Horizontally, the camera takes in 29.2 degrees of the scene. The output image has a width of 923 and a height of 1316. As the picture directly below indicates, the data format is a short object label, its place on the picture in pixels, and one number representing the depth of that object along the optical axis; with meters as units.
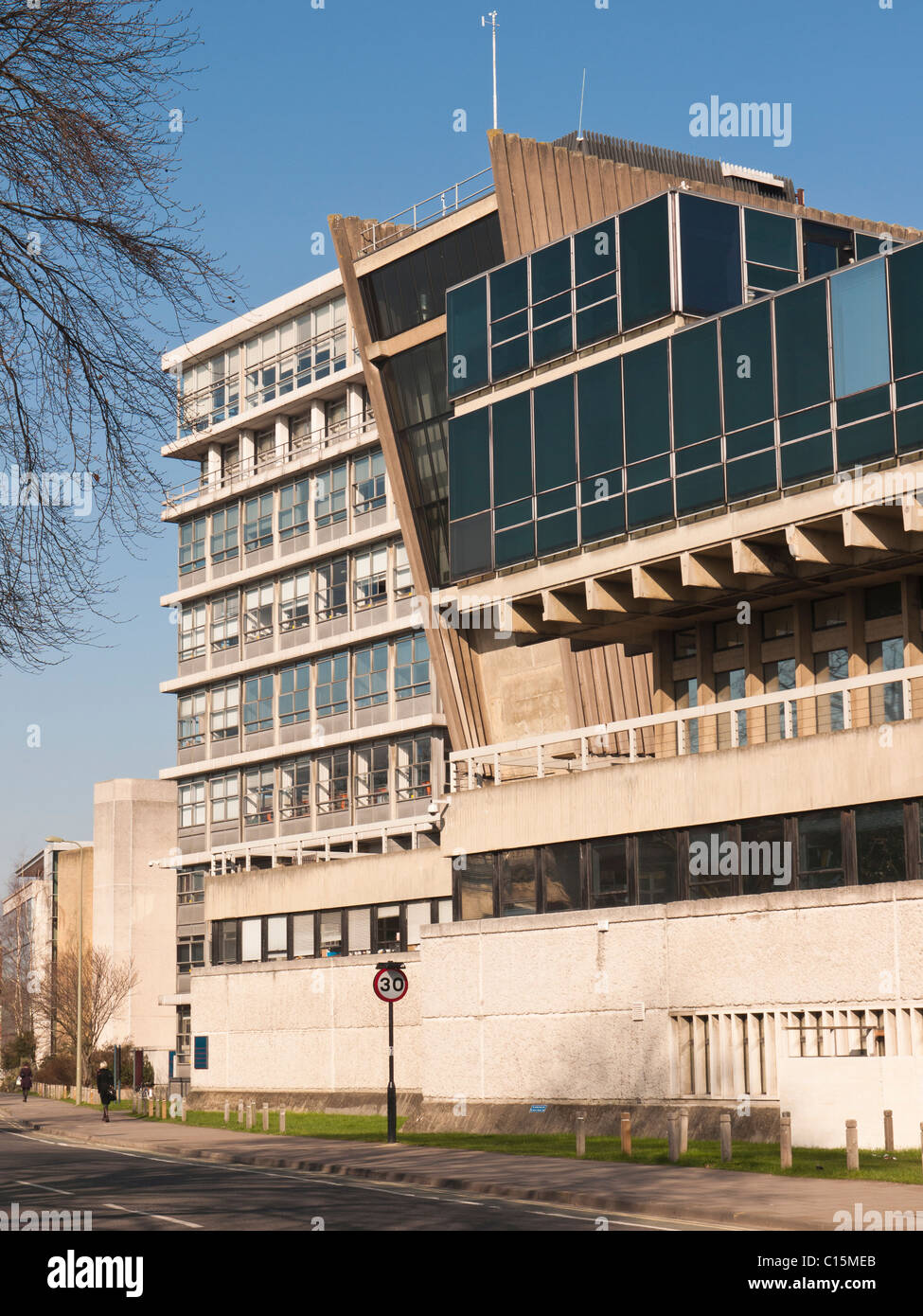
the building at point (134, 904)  91.56
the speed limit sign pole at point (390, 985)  30.05
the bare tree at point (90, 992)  84.75
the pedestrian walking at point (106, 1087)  46.22
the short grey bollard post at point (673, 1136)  23.80
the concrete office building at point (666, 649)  27.30
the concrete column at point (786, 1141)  21.52
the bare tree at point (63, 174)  14.75
